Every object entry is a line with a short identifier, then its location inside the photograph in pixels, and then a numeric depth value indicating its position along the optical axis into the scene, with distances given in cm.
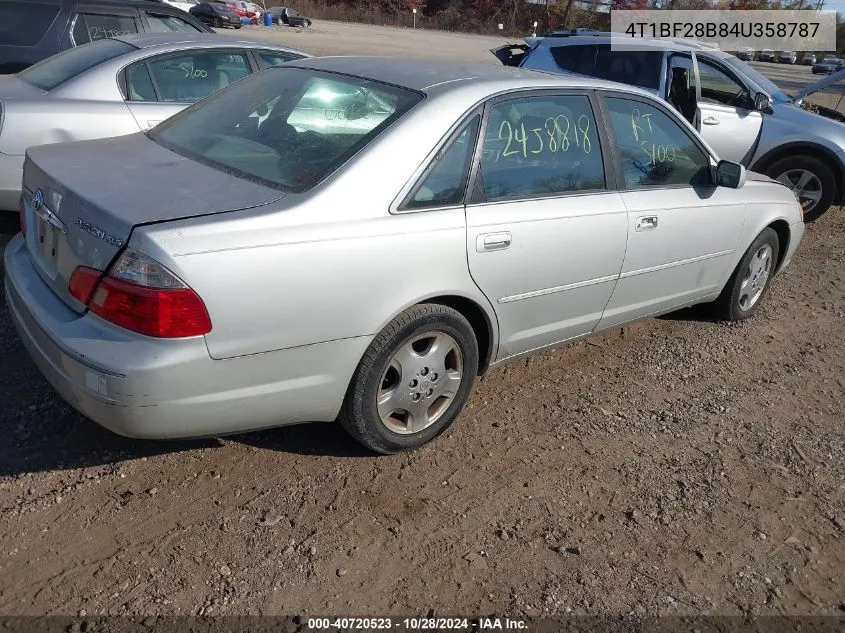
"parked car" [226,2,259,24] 3808
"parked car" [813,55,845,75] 3416
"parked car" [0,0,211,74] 679
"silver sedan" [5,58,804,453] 258
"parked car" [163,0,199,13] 3176
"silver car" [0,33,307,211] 503
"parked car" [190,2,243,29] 3130
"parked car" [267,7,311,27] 3972
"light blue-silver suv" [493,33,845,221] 759
